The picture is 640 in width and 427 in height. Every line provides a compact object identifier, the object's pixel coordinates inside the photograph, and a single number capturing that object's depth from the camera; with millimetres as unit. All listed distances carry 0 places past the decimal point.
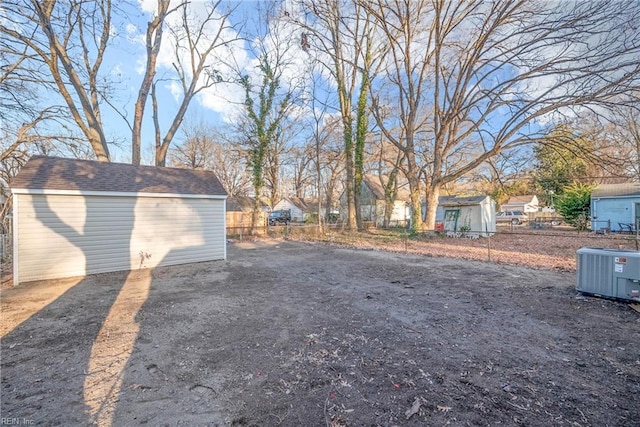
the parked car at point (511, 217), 29744
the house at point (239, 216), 18438
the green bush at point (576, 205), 19203
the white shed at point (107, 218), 7090
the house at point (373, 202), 32750
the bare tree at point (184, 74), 14469
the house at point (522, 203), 41938
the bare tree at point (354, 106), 17738
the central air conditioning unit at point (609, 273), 4652
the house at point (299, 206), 43597
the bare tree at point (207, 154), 27938
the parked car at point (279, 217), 32656
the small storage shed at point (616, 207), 17509
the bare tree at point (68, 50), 9781
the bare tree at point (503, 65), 9594
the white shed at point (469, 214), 16609
